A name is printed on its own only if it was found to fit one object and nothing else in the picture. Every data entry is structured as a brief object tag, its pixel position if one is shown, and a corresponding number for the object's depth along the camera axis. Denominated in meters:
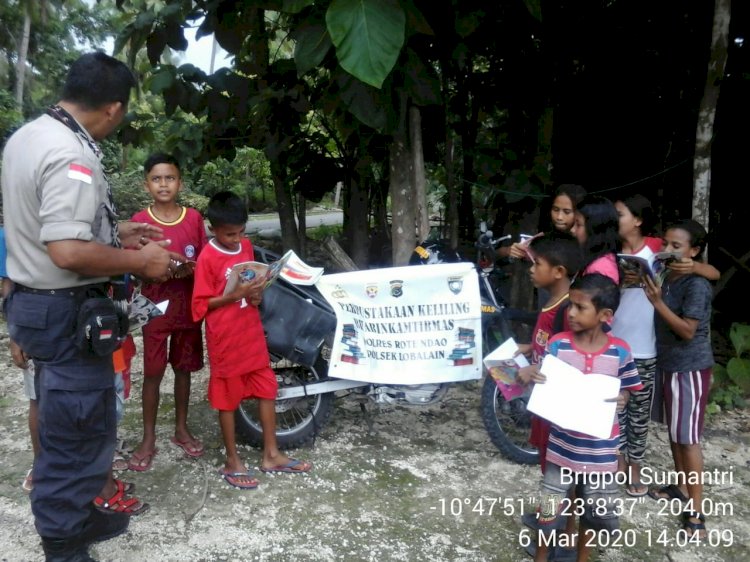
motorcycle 3.33
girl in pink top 2.79
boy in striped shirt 2.37
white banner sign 3.33
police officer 2.09
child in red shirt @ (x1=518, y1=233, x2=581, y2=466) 2.66
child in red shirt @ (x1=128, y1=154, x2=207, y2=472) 3.16
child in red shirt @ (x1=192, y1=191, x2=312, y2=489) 3.00
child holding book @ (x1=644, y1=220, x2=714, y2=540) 2.80
